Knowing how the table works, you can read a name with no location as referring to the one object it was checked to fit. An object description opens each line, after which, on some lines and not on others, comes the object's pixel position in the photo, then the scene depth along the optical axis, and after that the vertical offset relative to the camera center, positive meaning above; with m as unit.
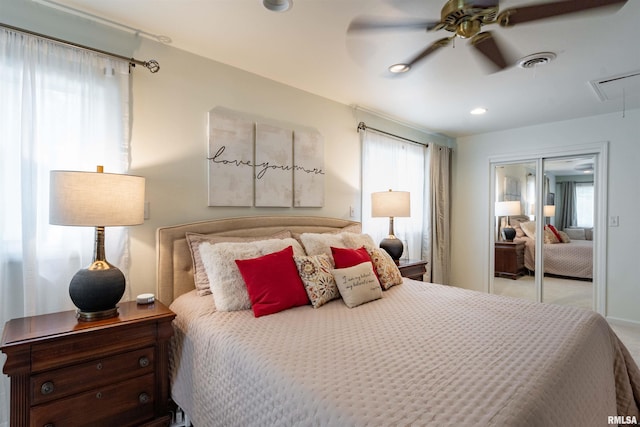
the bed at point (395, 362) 0.98 -0.58
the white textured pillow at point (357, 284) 1.99 -0.47
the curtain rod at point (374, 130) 3.49 +0.96
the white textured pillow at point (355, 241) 2.60 -0.24
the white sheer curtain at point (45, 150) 1.68 +0.35
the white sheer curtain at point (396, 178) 3.63 +0.43
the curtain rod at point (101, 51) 1.68 +0.97
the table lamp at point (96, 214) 1.53 -0.02
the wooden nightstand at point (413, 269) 3.21 -0.59
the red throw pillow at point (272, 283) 1.80 -0.43
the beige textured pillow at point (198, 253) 2.04 -0.28
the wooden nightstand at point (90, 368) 1.34 -0.74
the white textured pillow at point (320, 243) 2.40 -0.24
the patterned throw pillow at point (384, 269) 2.39 -0.44
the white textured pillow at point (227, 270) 1.82 -0.35
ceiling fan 1.39 +0.92
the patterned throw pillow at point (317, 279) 1.97 -0.43
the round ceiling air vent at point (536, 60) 2.30 +1.16
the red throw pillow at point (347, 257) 2.23 -0.33
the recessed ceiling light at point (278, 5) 1.76 +1.17
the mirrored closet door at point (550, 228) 3.79 -0.19
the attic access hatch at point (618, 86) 2.68 +1.17
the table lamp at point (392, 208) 3.33 +0.05
